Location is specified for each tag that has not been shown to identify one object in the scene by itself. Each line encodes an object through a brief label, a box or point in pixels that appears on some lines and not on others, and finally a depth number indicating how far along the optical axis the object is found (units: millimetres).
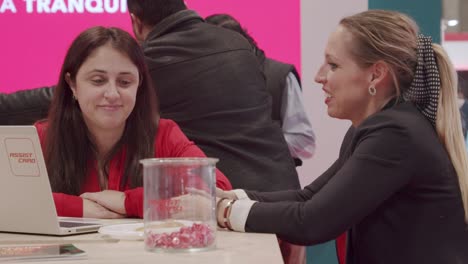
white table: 1759
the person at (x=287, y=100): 3380
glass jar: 1822
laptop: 1987
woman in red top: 2551
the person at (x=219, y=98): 2732
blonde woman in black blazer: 2019
